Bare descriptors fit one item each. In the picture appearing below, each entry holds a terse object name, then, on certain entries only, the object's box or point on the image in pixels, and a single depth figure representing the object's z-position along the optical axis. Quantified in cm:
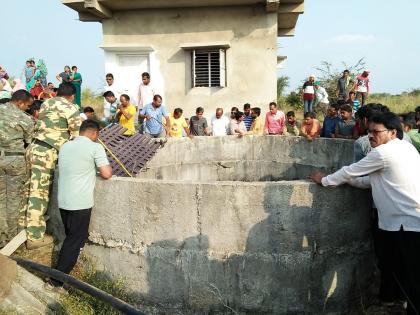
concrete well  381
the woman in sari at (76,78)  1258
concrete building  1109
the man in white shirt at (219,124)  964
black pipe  281
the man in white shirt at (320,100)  1380
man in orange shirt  796
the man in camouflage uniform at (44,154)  457
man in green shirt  397
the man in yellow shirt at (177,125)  880
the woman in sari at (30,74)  1175
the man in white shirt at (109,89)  930
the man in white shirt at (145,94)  1030
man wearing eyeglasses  325
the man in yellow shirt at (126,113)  813
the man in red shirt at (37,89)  1161
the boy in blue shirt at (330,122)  812
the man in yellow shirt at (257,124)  938
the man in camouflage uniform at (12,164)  464
